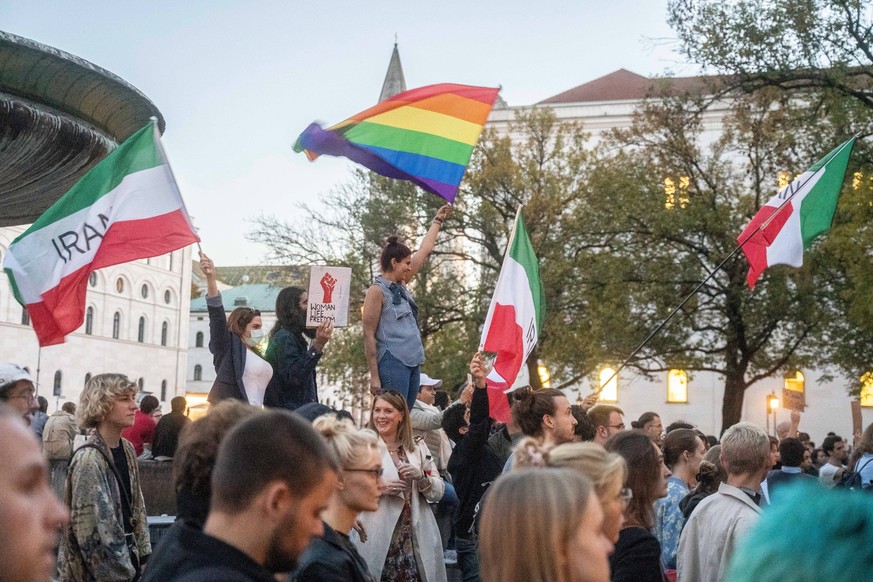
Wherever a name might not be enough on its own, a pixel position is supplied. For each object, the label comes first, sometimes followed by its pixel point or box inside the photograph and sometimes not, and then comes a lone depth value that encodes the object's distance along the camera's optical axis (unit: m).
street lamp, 34.66
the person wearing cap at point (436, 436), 8.35
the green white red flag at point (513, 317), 8.66
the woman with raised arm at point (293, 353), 7.45
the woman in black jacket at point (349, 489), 4.00
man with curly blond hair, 5.43
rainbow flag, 8.89
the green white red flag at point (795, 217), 11.74
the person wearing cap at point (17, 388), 6.22
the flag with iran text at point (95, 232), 6.44
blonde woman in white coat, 6.09
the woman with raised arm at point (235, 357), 7.12
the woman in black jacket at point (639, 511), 4.60
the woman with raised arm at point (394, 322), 8.20
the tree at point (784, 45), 21.06
